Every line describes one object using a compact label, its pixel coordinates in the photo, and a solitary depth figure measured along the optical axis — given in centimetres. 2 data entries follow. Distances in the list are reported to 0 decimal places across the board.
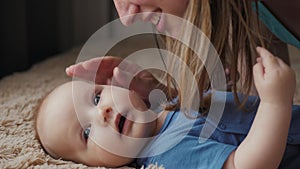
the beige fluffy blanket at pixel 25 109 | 85
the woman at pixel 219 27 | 83
